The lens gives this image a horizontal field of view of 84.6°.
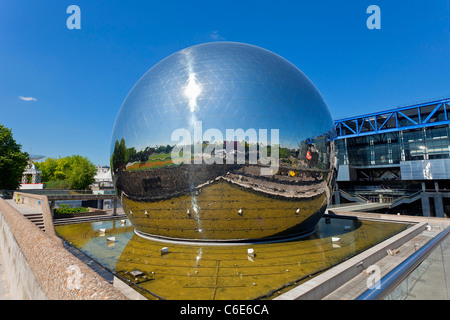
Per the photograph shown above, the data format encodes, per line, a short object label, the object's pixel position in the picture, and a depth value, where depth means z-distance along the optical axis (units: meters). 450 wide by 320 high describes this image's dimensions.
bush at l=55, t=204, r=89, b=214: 19.24
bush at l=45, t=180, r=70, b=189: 54.04
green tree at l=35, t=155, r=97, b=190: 51.47
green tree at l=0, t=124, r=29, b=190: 37.09
